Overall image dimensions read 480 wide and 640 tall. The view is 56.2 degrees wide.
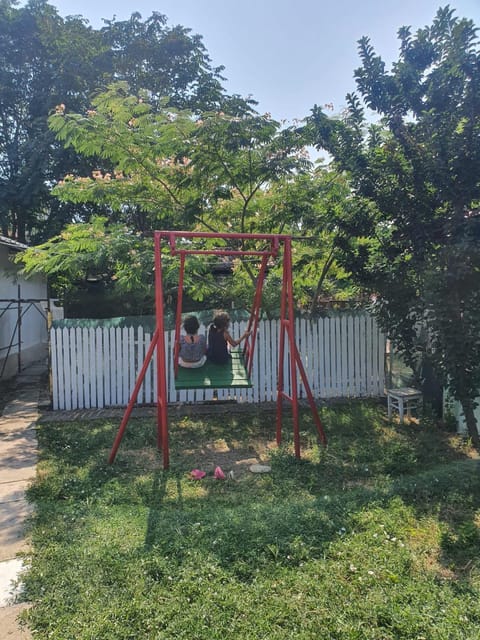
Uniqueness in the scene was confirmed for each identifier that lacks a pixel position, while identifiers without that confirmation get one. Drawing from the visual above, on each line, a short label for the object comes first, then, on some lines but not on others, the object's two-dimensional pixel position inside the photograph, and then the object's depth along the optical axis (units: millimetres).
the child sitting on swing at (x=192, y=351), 5875
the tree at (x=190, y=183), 6852
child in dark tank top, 6086
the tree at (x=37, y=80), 14383
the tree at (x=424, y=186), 4770
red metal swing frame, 4688
